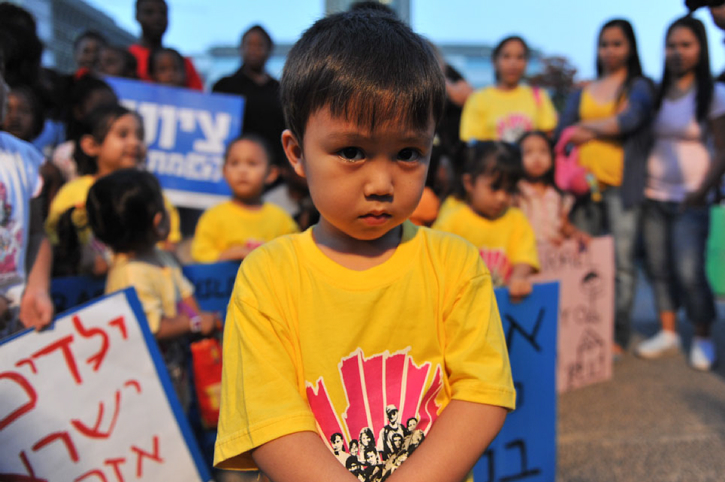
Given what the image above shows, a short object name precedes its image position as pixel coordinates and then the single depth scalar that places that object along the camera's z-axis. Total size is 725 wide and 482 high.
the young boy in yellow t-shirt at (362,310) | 1.05
